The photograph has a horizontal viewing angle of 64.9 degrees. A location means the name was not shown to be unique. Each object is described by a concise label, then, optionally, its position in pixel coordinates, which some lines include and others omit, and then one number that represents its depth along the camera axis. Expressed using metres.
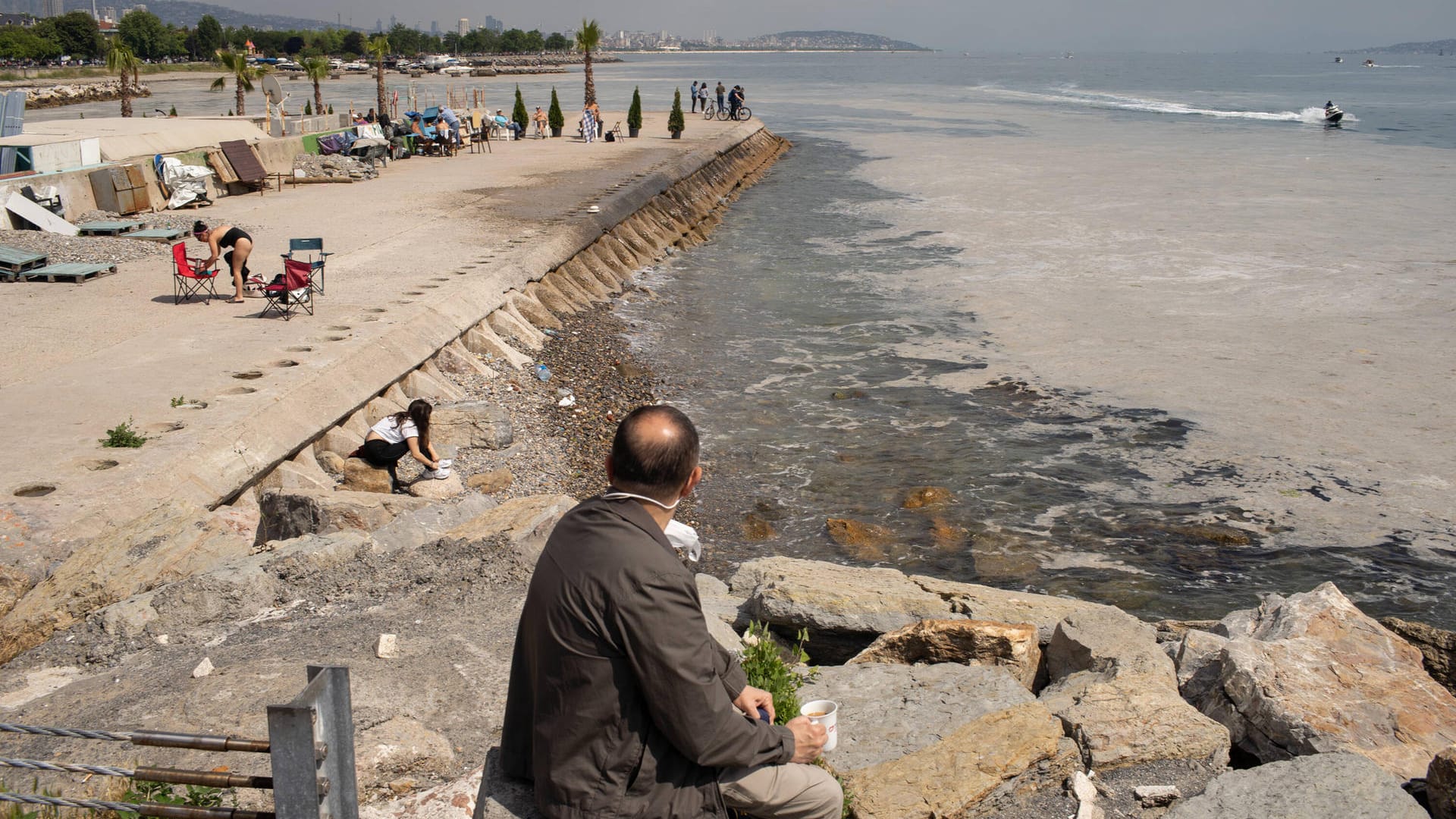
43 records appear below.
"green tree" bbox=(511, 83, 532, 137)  39.47
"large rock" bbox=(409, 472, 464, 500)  8.84
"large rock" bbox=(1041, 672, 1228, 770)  4.39
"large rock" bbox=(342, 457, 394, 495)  8.82
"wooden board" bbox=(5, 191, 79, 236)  15.85
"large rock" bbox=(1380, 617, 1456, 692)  5.91
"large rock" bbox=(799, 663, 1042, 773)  4.42
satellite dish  28.36
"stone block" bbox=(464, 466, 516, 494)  9.56
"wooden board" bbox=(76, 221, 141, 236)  16.67
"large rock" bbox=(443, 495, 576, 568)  6.45
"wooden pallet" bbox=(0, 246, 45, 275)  13.64
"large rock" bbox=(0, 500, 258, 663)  5.73
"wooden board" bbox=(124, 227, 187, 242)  16.75
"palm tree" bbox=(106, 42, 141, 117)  39.09
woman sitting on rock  8.89
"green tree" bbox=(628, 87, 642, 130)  40.41
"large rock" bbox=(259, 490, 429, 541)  7.28
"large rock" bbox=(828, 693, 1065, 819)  4.02
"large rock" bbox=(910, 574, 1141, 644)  6.43
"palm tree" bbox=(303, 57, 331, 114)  40.05
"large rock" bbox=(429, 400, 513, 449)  10.27
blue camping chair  12.79
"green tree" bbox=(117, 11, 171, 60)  136.88
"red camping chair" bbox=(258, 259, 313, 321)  11.98
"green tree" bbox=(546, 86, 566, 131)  40.09
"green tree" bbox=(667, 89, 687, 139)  39.94
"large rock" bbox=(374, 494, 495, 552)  6.80
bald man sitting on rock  2.87
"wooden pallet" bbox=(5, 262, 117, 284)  13.62
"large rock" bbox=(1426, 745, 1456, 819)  3.98
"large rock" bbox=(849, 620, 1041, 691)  5.59
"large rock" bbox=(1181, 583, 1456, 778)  4.75
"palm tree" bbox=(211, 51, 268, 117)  41.25
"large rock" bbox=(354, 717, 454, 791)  4.00
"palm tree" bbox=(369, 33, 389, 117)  42.00
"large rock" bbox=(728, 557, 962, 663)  6.27
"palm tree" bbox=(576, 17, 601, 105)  48.53
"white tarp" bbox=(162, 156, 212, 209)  20.09
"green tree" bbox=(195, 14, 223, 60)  151.50
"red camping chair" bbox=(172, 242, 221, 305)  12.53
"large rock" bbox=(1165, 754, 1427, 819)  3.81
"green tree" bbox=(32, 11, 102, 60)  127.31
